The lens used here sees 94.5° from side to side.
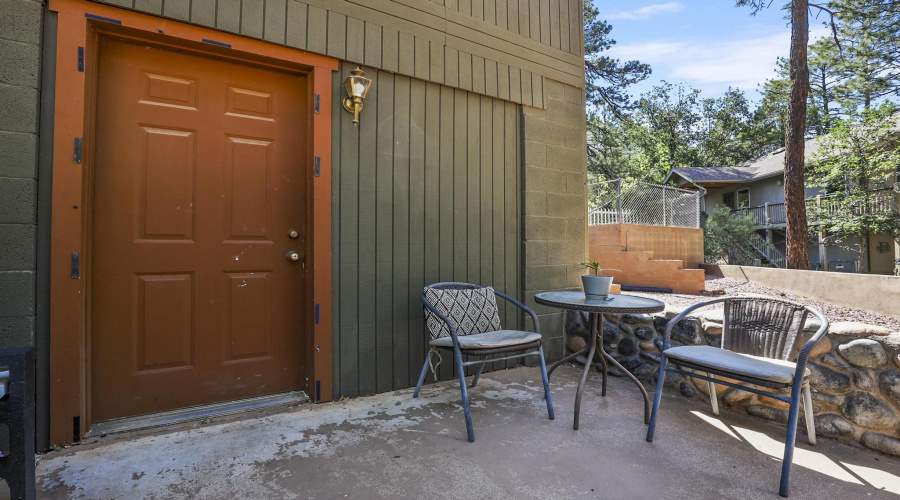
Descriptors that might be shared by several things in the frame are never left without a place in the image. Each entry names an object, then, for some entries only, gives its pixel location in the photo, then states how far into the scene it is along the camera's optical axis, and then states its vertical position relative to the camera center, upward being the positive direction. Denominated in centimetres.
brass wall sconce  245 +101
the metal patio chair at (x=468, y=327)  214 -41
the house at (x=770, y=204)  1181 +174
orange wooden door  205 +15
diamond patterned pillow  247 -32
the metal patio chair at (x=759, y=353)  161 -44
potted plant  238 -15
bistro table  219 -25
